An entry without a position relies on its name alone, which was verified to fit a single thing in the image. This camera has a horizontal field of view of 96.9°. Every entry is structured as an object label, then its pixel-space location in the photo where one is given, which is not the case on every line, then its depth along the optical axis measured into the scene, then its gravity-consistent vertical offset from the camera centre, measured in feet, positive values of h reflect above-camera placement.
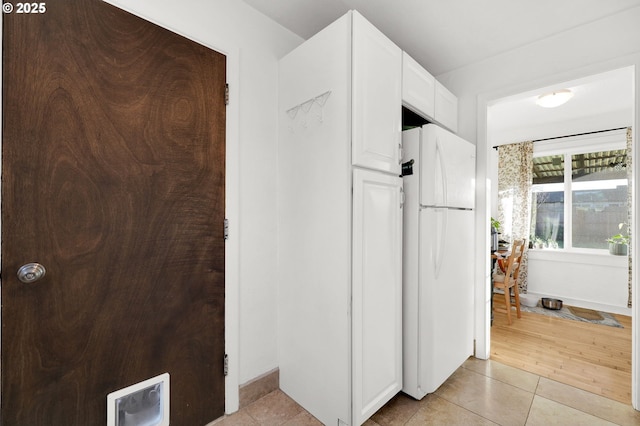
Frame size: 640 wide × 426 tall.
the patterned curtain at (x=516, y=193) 14.49 +1.16
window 12.62 +0.91
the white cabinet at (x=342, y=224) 4.94 -0.20
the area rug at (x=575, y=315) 11.11 -4.20
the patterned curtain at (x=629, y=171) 11.68 +1.86
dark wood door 3.68 -0.03
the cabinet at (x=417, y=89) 6.20 +2.95
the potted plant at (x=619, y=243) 12.08 -1.22
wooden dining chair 11.06 -2.59
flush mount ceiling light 9.83 +4.13
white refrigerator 6.10 -1.03
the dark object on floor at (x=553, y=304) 12.60 -3.98
